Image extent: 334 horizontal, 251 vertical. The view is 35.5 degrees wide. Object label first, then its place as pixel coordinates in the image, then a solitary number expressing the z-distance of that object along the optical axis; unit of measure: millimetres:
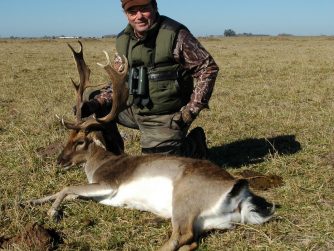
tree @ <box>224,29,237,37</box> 166875
